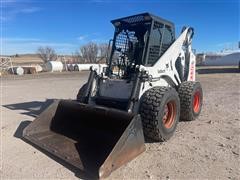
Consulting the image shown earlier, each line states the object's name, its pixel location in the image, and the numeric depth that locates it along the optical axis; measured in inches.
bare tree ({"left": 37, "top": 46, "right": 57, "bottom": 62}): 2039.9
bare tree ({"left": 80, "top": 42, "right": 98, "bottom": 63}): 1624.0
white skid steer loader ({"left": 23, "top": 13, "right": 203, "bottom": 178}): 112.2
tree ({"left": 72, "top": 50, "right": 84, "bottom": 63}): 1701.4
